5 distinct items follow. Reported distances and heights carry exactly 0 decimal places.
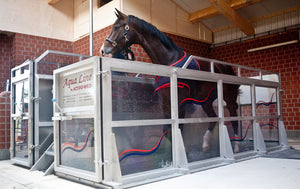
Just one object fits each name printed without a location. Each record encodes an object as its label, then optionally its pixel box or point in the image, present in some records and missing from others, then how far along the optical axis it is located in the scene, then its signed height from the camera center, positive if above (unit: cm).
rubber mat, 431 -74
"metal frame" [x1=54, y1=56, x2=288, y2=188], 261 -14
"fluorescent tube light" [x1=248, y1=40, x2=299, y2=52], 718 +165
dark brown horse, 381 +87
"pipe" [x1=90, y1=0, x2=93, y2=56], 527 +165
